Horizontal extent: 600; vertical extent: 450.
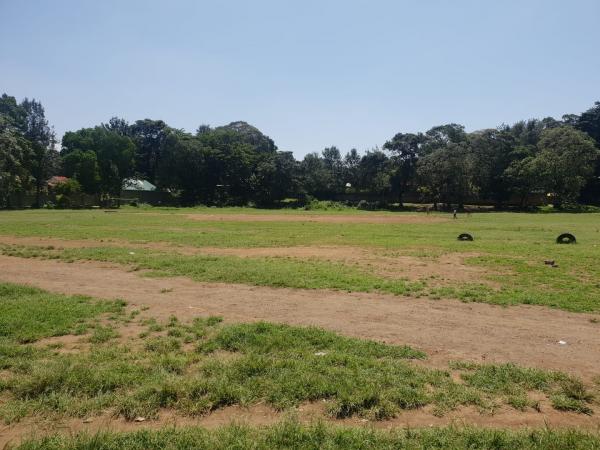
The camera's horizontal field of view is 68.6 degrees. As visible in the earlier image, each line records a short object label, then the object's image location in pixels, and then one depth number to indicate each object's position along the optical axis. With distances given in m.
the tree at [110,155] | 72.56
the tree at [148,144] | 92.19
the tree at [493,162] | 70.44
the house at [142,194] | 77.50
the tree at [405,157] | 72.75
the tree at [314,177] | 76.12
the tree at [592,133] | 73.69
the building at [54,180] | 77.71
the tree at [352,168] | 83.65
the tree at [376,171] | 76.19
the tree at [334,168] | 82.50
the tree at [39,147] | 65.62
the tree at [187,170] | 74.62
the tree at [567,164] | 63.19
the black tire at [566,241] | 21.08
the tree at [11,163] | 54.69
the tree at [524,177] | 64.00
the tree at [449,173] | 65.31
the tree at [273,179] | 74.31
